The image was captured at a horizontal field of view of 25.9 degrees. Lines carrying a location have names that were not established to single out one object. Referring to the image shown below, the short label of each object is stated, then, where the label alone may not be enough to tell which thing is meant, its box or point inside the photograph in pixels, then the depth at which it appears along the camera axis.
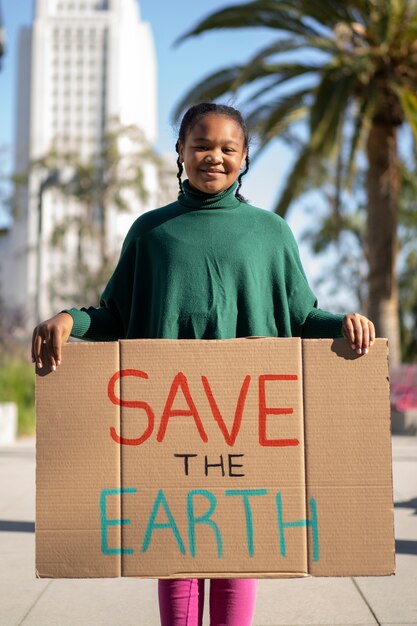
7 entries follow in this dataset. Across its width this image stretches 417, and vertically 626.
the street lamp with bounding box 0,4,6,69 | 18.12
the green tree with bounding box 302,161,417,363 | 26.23
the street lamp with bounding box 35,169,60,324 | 18.14
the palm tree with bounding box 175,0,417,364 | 11.15
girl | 2.17
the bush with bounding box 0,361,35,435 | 12.91
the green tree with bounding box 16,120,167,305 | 31.06
